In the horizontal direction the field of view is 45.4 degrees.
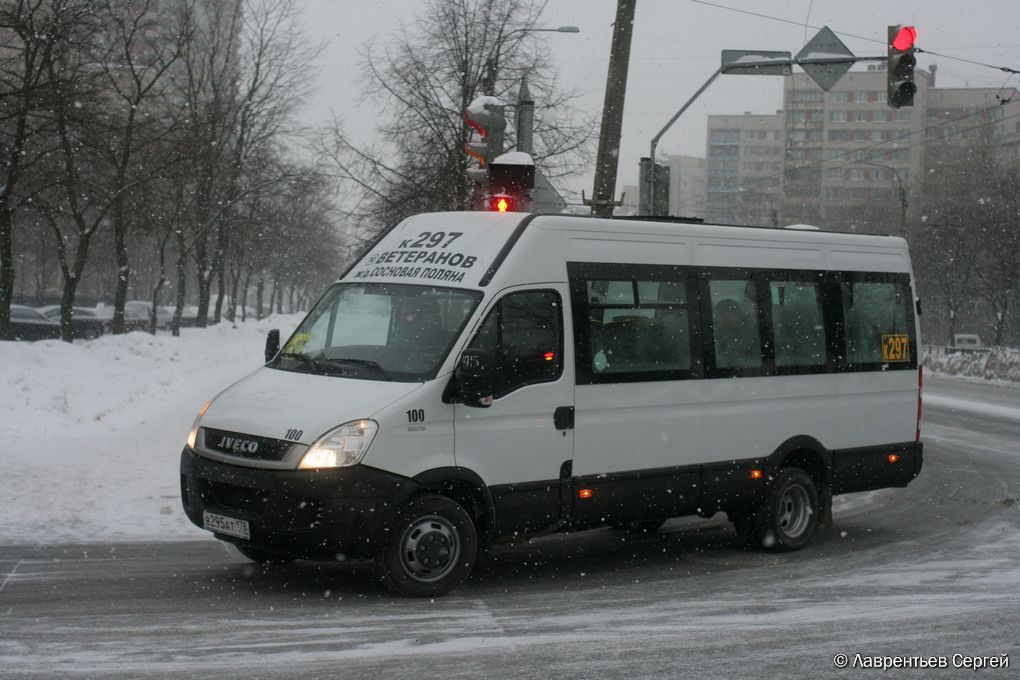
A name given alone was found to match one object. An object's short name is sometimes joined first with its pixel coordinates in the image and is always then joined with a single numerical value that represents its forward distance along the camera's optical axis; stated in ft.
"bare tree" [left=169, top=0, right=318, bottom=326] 141.79
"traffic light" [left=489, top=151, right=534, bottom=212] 37.40
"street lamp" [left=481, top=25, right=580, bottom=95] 91.86
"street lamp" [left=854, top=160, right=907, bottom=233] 136.28
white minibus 24.11
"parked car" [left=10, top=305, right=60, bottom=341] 126.21
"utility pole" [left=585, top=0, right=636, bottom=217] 49.78
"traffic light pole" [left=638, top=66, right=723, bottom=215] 56.29
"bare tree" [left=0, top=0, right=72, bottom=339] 82.58
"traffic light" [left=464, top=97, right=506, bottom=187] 44.57
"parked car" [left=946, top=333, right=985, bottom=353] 185.57
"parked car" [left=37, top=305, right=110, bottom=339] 145.28
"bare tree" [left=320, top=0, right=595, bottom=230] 92.12
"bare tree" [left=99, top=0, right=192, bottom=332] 107.04
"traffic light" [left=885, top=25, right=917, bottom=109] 51.88
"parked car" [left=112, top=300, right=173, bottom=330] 176.11
